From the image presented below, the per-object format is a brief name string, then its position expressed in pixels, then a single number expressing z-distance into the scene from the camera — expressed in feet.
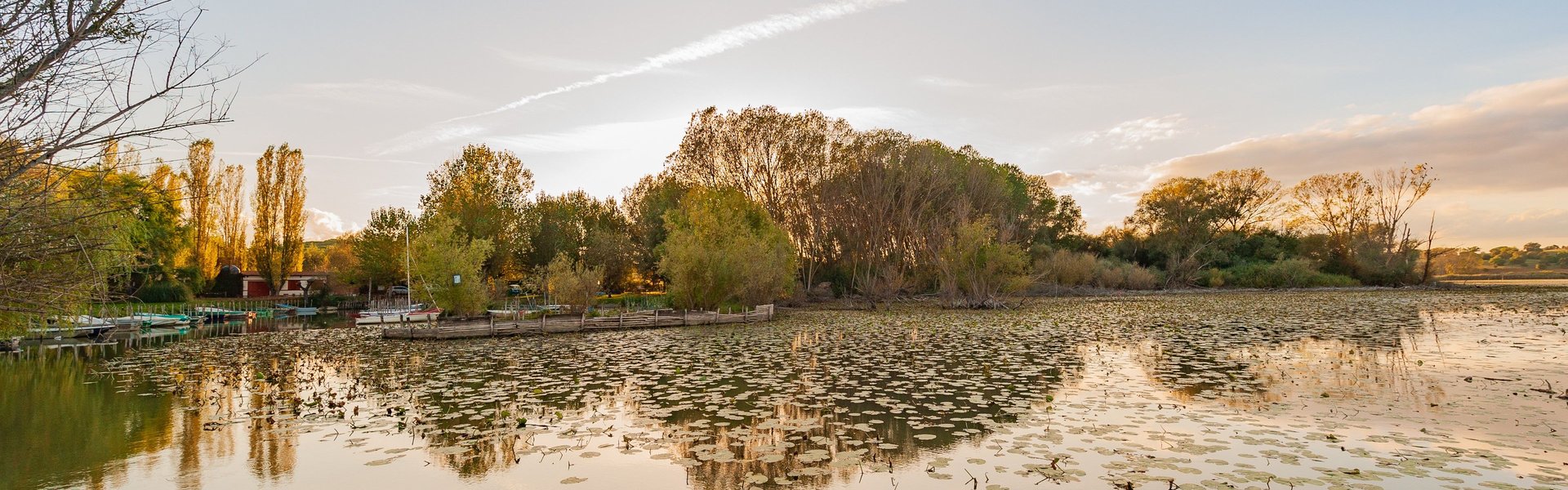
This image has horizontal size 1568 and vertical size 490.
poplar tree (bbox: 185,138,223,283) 157.49
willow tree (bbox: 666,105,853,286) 146.51
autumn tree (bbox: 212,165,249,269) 175.73
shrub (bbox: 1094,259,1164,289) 180.86
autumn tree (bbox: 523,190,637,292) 164.76
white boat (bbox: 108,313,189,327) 109.70
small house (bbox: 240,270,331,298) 198.39
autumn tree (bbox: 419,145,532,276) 162.09
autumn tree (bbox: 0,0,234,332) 15.24
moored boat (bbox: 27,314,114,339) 94.73
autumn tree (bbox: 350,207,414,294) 169.58
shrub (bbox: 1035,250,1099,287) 172.86
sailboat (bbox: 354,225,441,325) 110.01
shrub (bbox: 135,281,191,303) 147.64
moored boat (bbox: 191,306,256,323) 134.51
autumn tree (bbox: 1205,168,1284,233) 208.74
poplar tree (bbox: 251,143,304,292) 171.73
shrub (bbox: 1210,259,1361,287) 182.70
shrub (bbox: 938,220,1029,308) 118.32
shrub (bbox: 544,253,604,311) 99.60
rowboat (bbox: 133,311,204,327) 116.98
